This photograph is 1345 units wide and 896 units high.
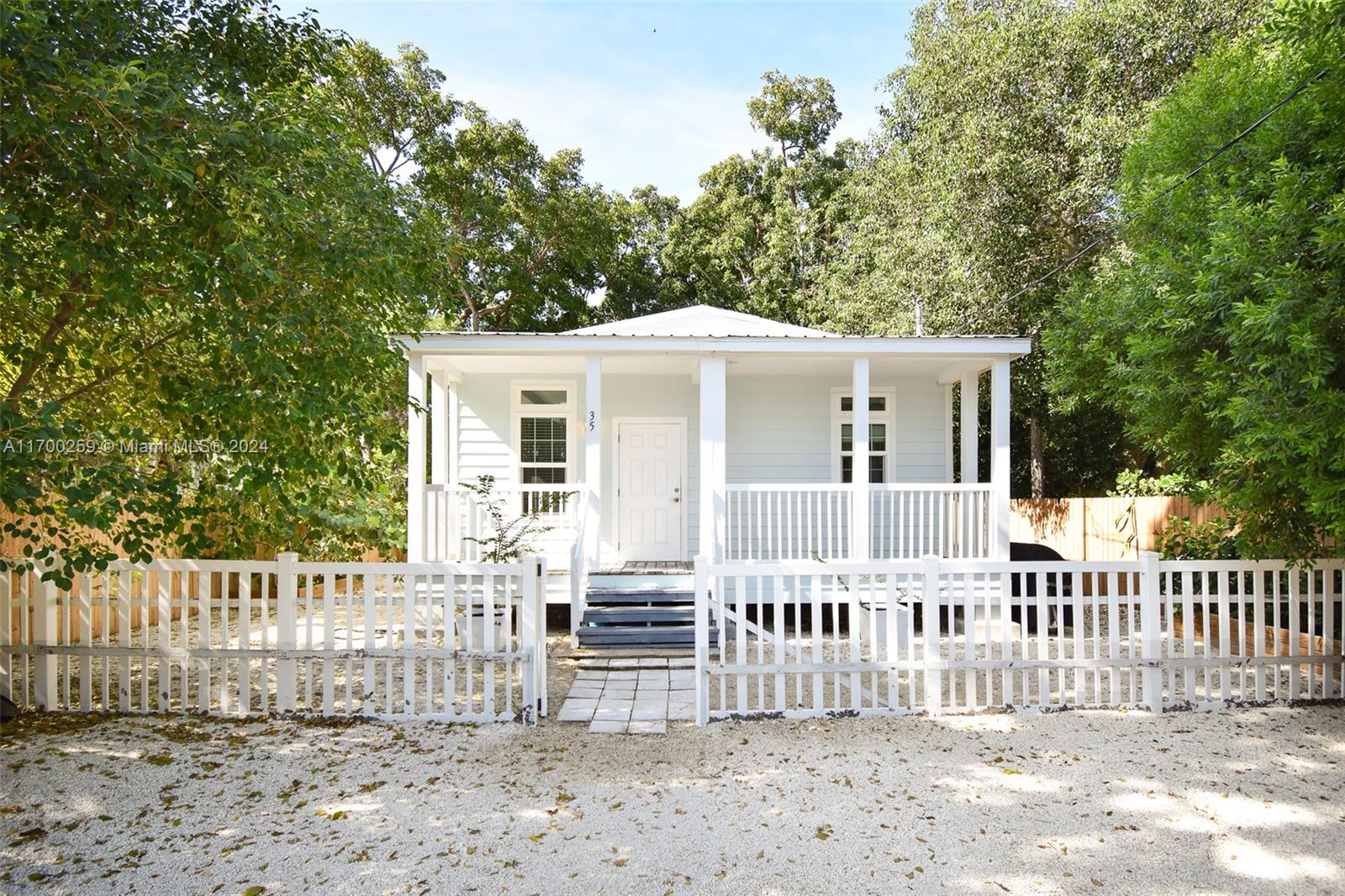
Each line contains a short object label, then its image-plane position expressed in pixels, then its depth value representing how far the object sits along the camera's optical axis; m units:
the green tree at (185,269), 3.23
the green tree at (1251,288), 4.12
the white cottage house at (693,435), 7.62
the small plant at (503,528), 7.17
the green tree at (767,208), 21.89
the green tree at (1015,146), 11.22
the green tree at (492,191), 17.33
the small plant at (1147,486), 9.97
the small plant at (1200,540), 7.45
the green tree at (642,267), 22.67
